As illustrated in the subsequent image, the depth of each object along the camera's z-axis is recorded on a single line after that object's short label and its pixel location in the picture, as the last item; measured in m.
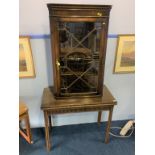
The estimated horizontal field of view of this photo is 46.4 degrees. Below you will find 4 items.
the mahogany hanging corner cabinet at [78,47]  1.47
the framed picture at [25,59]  1.80
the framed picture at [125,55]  1.96
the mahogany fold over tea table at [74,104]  1.71
